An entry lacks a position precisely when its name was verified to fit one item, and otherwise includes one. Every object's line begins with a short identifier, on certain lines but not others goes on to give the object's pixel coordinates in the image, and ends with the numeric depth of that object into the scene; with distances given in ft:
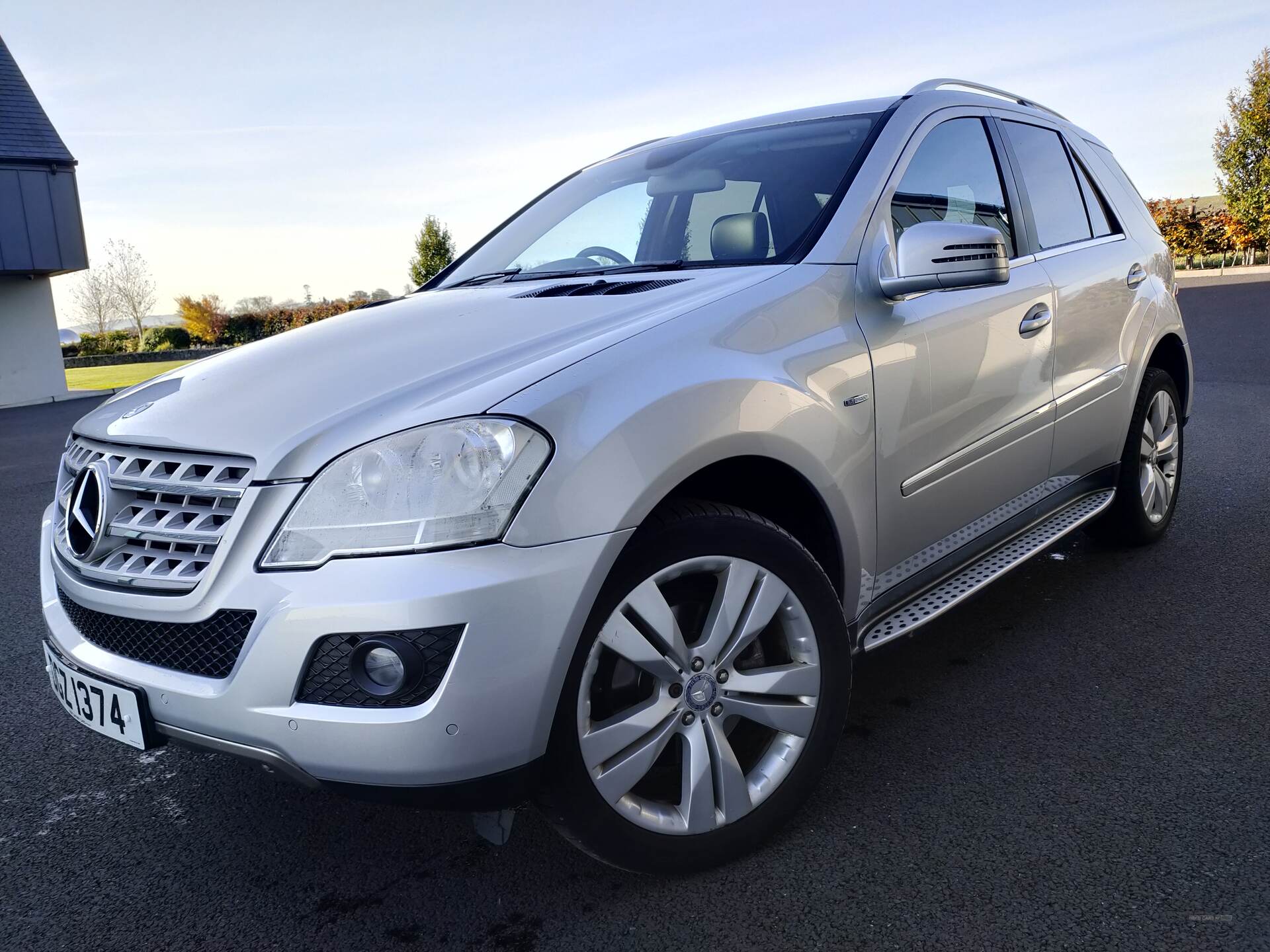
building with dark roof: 64.28
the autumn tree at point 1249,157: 106.01
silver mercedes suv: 5.38
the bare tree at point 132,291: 173.47
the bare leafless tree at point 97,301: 172.14
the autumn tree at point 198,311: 171.53
